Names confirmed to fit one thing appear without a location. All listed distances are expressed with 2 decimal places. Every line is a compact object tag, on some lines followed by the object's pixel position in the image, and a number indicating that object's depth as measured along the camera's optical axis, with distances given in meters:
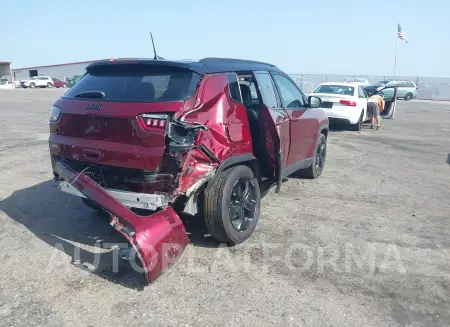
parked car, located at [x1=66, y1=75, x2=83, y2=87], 48.01
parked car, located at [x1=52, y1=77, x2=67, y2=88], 50.69
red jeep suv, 3.44
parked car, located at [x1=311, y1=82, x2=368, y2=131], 12.74
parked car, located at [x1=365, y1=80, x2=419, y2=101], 32.88
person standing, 14.37
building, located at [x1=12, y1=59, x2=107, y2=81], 58.31
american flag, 34.03
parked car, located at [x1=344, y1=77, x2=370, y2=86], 35.75
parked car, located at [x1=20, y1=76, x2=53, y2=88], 48.43
